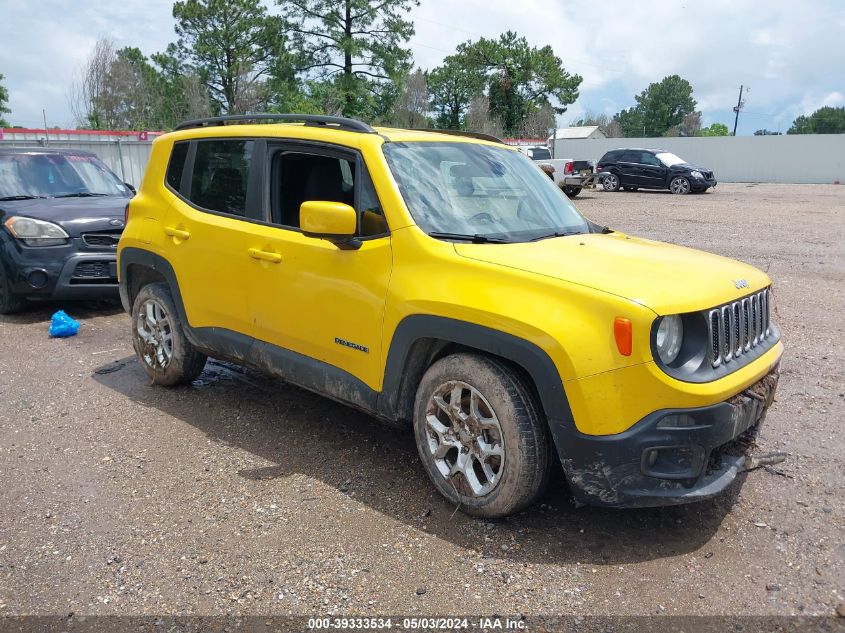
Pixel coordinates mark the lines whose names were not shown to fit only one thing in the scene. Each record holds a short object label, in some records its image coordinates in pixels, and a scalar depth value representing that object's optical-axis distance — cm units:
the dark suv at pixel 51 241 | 731
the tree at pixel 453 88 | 6544
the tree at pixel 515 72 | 6769
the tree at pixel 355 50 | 3966
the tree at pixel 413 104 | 4319
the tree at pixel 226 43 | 4522
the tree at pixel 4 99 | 5631
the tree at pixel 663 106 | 10119
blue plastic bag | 692
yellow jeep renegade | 293
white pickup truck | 2398
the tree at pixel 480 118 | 4892
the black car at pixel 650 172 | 2620
